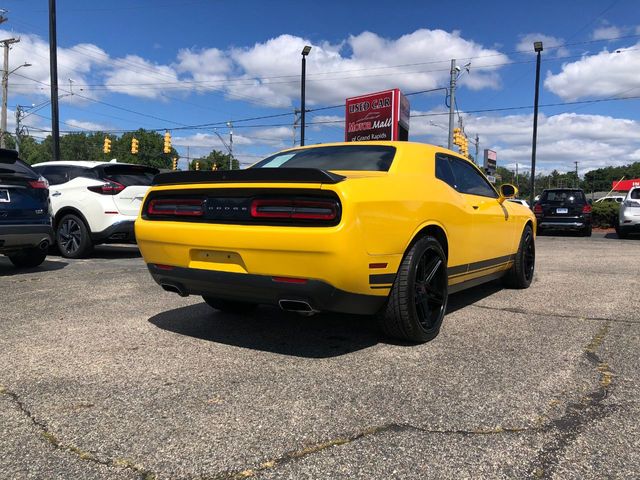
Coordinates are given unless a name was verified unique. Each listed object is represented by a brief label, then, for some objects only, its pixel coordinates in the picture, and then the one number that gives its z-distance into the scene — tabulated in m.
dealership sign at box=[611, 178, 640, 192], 53.47
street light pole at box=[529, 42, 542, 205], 24.46
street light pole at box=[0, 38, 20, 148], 34.28
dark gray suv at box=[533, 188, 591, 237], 15.42
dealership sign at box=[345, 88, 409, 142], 20.91
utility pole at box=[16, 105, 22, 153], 60.51
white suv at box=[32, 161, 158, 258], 7.79
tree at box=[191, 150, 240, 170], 104.89
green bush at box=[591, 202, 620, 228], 19.84
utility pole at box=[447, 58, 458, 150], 28.02
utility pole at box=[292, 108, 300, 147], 46.76
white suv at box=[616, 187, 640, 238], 13.86
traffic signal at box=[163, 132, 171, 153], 34.91
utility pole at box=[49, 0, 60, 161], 14.63
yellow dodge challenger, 2.86
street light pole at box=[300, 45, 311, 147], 21.50
